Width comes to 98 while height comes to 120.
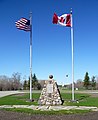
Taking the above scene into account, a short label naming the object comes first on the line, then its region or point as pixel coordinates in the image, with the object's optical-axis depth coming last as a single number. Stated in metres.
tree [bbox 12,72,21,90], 35.19
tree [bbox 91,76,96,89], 36.49
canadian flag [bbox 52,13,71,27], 9.42
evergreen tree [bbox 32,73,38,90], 34.33
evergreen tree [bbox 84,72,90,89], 36.58
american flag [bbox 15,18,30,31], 9.70
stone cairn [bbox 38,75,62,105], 8.67
